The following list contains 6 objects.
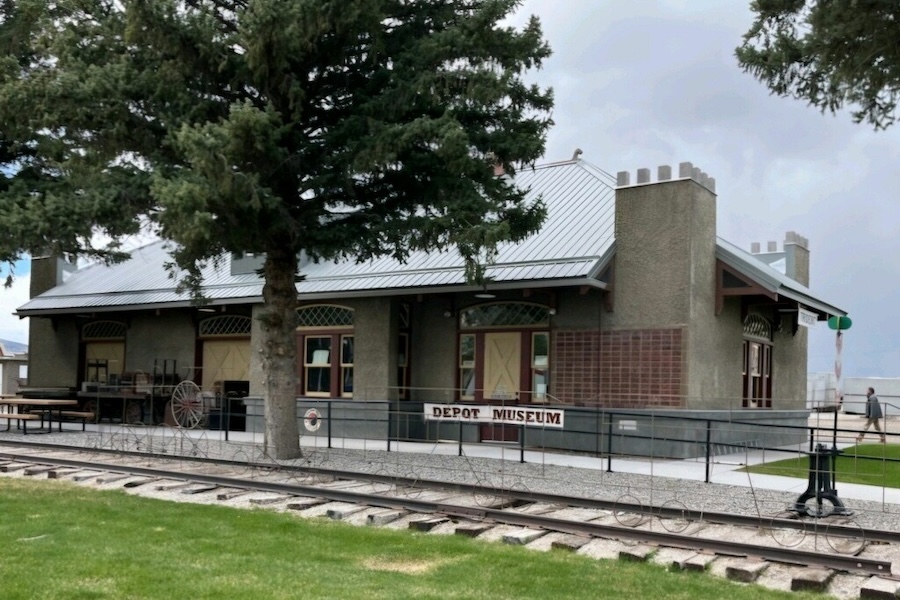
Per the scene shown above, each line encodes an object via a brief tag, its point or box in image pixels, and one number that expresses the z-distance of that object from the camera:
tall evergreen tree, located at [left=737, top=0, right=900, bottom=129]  7.88
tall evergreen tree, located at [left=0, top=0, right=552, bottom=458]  12.86
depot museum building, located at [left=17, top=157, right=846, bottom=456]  17.11
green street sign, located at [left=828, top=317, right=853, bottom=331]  21.70
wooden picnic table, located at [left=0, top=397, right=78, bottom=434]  19.81
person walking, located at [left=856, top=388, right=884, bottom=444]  20.37
